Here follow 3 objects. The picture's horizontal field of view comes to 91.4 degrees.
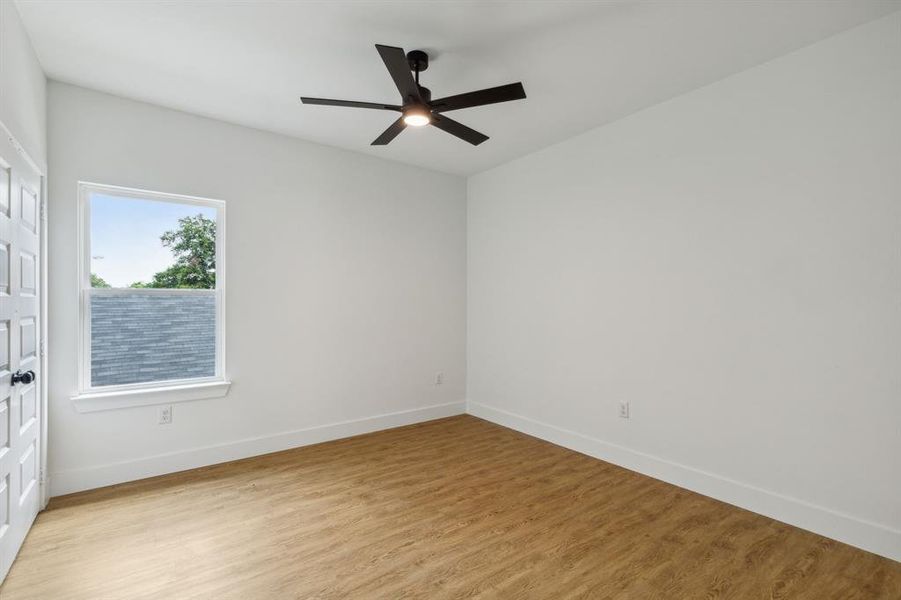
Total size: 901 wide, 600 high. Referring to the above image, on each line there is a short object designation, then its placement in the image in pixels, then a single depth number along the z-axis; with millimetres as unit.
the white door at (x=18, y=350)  2086
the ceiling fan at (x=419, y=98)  2199
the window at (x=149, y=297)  3121
